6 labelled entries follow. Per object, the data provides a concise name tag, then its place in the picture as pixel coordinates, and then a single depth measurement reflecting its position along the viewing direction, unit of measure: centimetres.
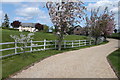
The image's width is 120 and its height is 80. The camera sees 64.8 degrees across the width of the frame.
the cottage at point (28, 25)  6156
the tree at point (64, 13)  958
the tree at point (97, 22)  1716
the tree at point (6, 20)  4781
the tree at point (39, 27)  5082
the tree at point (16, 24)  5302
